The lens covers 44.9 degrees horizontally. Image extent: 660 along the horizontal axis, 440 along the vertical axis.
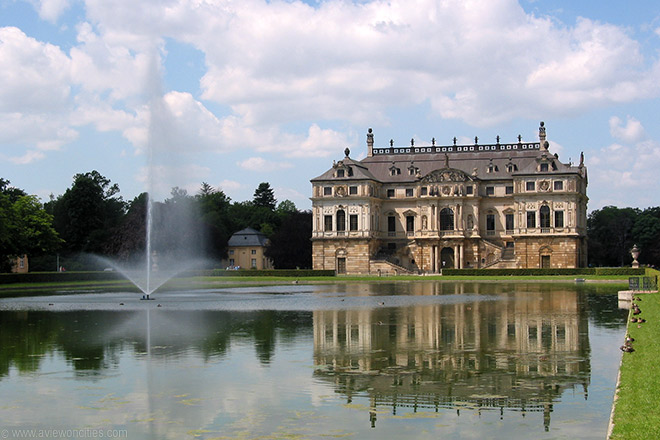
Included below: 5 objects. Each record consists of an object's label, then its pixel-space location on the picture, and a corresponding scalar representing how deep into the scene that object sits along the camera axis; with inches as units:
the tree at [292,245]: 4138.8
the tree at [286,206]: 6513.3
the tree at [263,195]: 6579.7
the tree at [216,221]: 4414.4
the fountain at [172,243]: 3678.6
